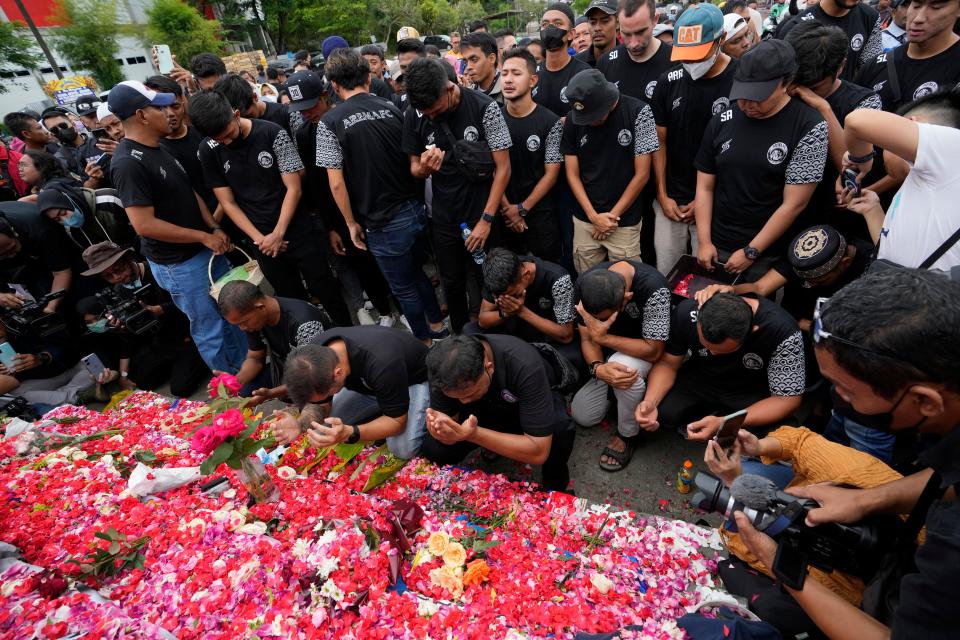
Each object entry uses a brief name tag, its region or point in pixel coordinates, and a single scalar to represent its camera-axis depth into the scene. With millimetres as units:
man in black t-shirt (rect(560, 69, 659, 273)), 3750
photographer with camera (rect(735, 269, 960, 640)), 1230
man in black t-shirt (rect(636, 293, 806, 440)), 2744
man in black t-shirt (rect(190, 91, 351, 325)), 4070
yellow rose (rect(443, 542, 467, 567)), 2084
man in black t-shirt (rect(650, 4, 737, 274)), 3652
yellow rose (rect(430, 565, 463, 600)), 2010
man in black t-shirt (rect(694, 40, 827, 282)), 3125
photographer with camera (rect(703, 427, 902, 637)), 1911
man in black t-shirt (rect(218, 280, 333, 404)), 3398
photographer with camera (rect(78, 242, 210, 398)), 4648
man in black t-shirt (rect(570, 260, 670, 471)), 3193
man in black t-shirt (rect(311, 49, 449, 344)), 4152
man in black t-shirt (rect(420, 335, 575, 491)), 2580
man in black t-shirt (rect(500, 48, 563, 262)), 4211
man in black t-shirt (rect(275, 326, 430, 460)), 2764
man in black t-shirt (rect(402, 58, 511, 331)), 3717
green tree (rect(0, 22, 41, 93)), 24297
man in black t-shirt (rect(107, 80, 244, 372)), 3998
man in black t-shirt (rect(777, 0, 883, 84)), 4555
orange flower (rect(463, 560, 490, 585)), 2049
